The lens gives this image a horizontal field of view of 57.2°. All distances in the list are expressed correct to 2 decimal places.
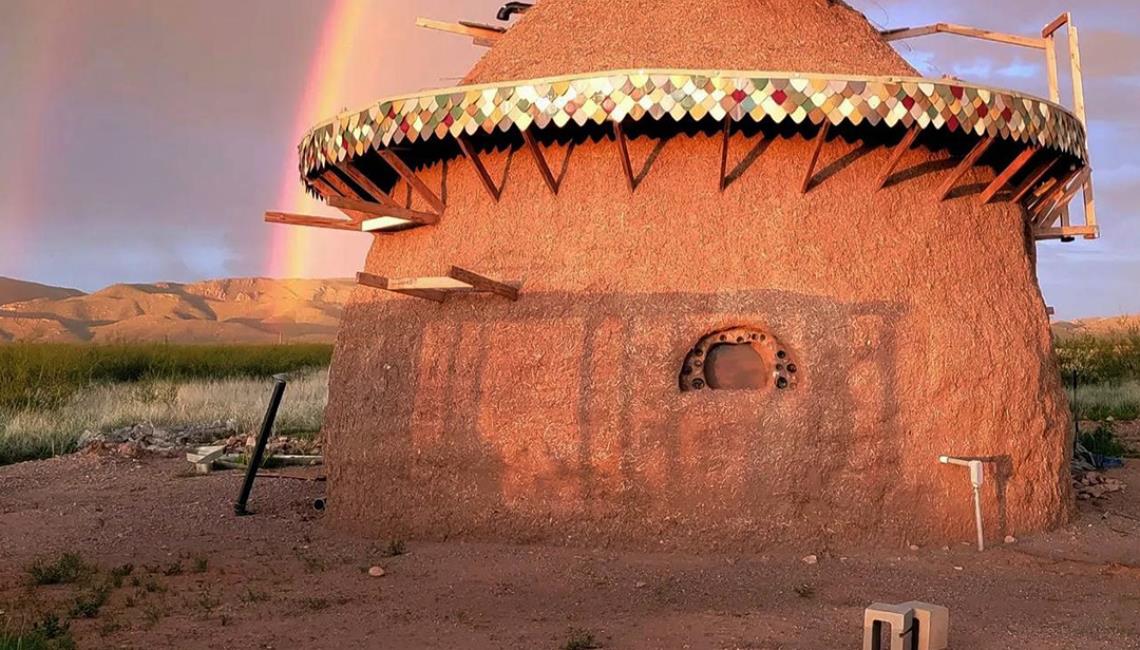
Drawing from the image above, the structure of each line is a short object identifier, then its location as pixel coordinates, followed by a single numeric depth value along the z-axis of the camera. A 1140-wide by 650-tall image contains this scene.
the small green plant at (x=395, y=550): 8.18
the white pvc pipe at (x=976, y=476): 7.91
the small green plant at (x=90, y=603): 6.41
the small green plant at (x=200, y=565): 7.78
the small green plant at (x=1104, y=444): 15.32
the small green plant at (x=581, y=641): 5.52
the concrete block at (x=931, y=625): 5.08
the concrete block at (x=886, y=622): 4.96
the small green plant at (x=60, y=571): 7.49
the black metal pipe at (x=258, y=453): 10.31
